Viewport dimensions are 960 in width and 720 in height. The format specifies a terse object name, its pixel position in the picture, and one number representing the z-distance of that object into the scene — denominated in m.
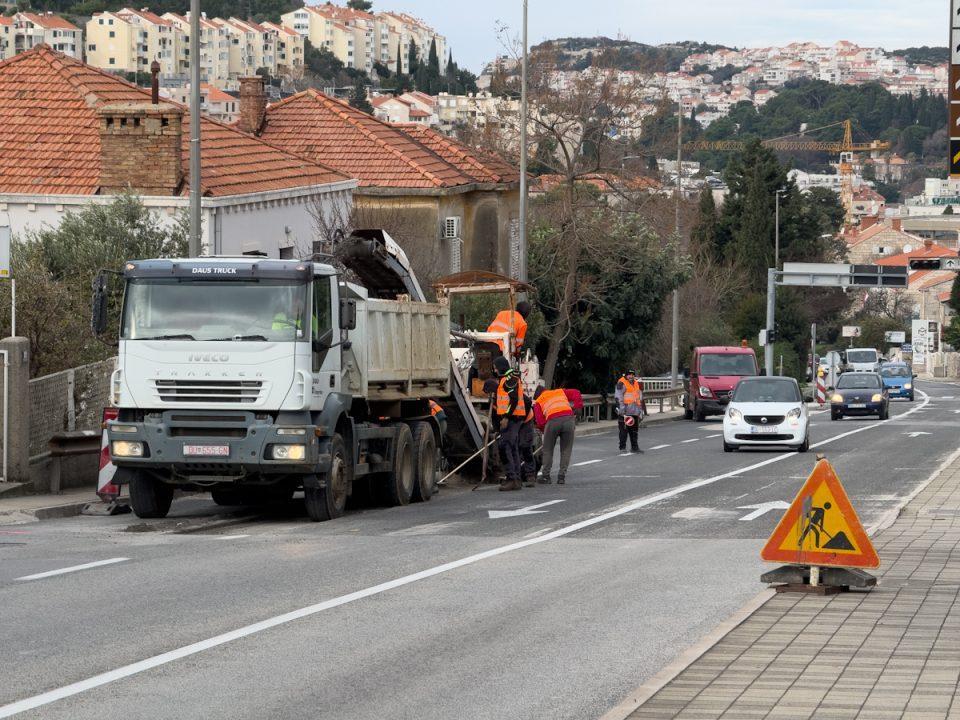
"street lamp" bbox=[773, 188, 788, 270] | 93.75
